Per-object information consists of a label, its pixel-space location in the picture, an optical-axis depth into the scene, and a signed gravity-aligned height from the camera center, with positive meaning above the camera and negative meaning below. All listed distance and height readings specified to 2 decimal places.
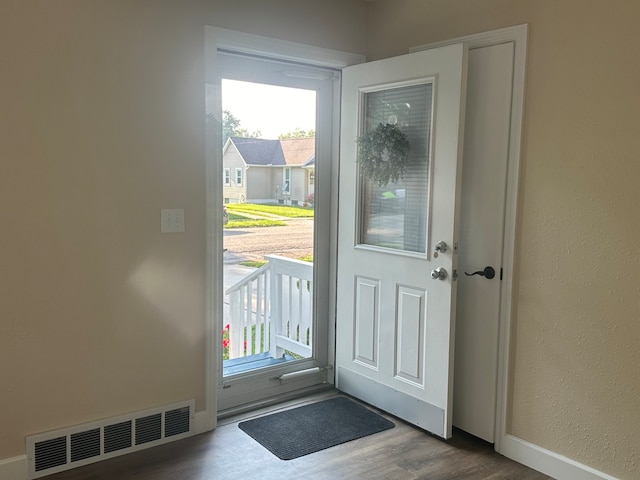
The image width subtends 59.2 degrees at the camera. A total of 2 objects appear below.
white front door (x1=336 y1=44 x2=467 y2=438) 2.86 -0.29
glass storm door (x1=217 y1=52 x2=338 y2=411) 3.21 -0.26
